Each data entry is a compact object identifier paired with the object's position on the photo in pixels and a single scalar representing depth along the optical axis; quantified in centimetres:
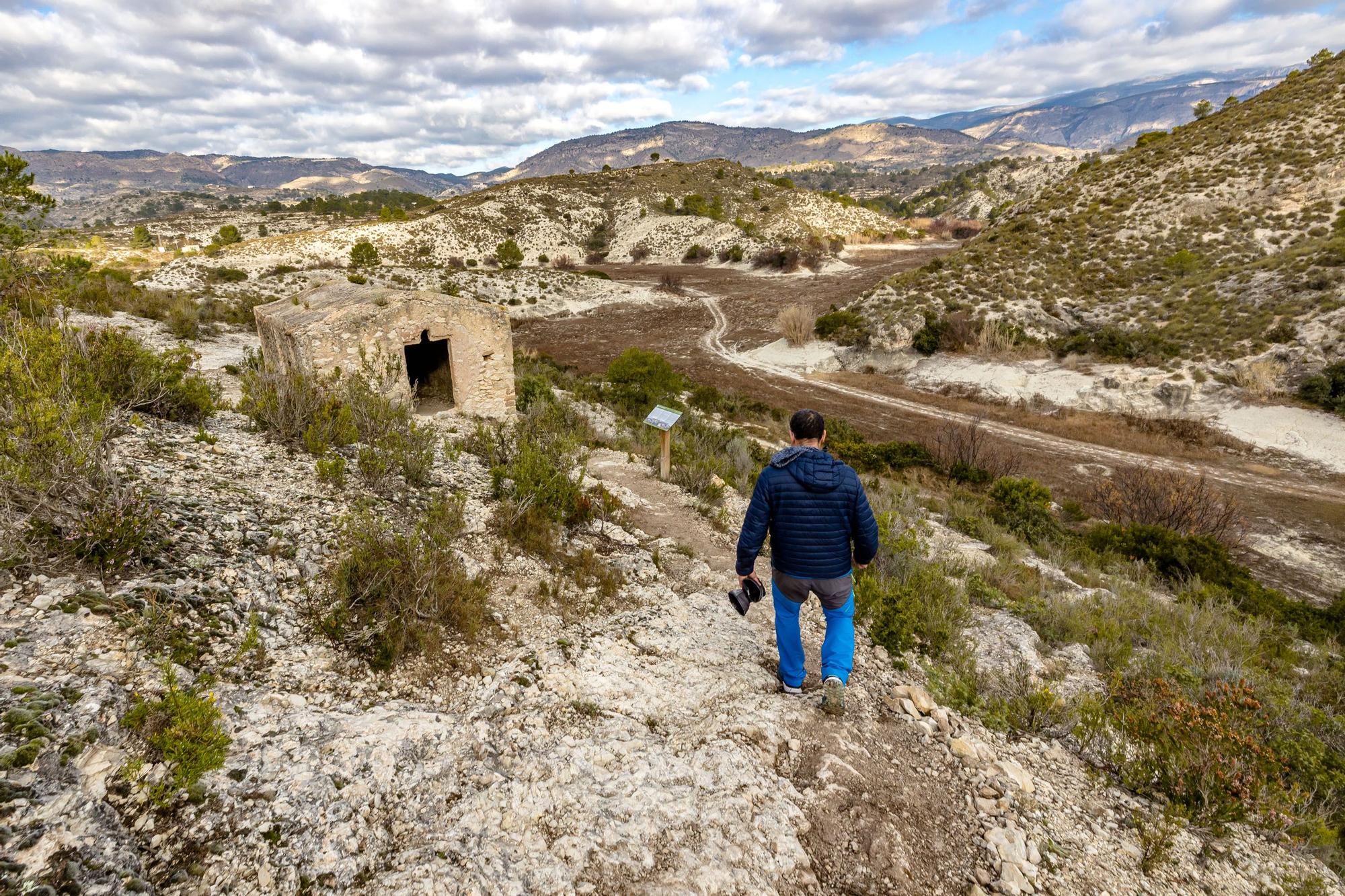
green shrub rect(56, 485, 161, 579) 387
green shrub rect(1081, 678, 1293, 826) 350
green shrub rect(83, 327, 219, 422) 679
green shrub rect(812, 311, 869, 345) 2592
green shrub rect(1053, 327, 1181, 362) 1925
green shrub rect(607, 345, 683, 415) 1786
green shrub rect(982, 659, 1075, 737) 436
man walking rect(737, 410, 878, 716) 395
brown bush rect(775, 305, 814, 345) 2759
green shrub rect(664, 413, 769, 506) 995
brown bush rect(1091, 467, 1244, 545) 1162
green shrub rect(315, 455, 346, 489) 614
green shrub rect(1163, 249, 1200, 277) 2291
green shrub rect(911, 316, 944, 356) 2352
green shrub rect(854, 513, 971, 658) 531
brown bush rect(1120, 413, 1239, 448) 1631
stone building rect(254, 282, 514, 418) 1024
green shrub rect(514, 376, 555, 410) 1405
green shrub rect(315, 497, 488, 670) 434
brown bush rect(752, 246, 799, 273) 4753
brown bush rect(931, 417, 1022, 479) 1488
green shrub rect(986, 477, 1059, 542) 1134
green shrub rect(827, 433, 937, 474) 1492
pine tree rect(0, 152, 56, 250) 646
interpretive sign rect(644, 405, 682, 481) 902
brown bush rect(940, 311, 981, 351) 2300
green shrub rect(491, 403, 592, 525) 719
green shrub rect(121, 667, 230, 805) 263
